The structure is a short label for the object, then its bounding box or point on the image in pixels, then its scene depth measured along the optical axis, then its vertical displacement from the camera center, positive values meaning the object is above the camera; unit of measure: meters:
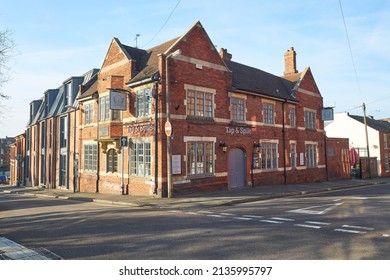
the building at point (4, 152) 84.81 +2.64
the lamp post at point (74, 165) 24.16 -0.42
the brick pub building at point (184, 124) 17.38 +2.21
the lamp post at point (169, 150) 16.14 +0.46
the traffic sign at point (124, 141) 18.62 +1.11
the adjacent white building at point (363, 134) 40.91 +3.05
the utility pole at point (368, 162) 34.85 -0.74
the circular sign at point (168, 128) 15.82 +1.55
